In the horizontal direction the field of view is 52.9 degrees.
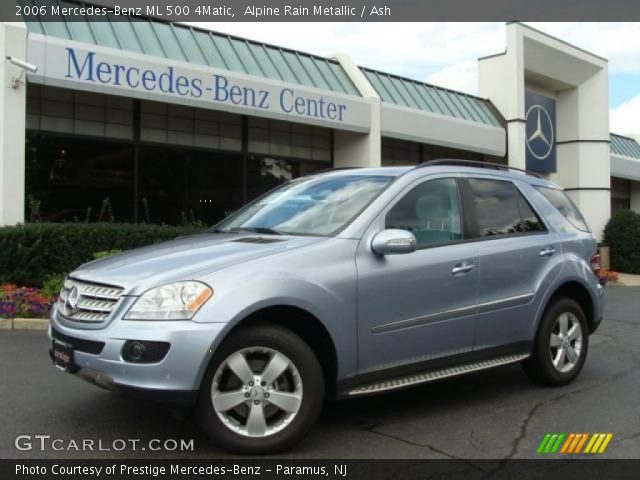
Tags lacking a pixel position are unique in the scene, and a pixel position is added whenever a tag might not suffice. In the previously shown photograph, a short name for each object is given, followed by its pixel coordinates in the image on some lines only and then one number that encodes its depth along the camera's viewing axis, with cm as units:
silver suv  356
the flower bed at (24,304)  823
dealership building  1154
